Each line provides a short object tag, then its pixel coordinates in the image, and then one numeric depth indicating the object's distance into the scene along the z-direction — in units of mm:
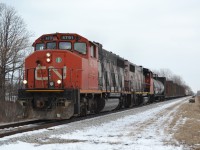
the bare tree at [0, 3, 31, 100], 34469
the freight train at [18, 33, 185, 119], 13008
